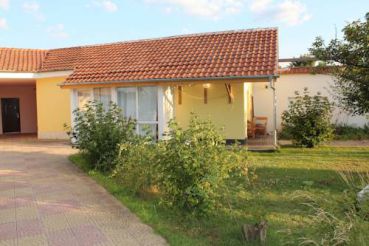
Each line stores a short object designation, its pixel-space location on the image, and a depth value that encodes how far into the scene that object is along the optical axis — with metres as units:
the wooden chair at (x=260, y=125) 20.05
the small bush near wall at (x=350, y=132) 19.39
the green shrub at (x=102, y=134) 11.09
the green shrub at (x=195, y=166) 6.60
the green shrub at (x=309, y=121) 16.22
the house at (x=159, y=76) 15.07
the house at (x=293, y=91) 20.59
